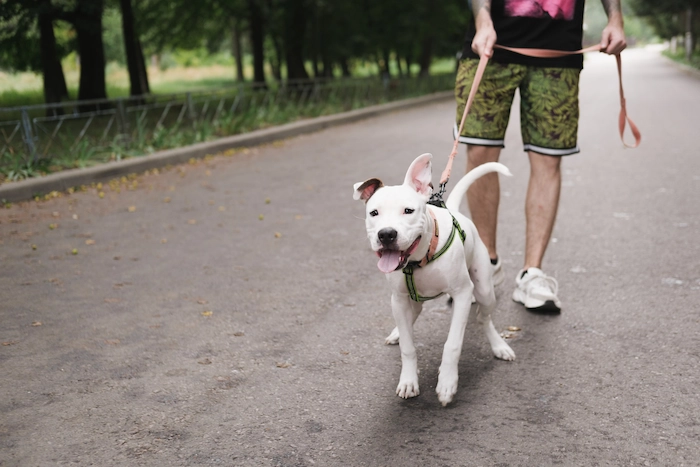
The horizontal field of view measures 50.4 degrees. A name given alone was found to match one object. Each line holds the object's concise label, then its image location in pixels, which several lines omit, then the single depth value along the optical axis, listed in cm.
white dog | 264
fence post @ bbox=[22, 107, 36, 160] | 887
